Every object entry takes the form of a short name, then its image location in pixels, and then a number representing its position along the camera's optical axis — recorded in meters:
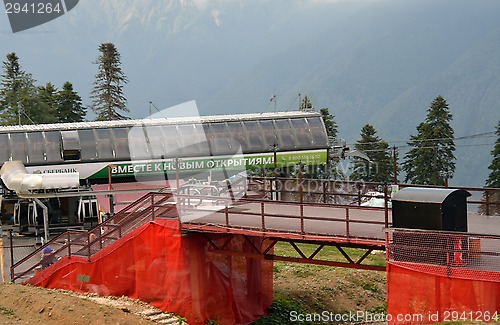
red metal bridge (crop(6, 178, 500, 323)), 18.94
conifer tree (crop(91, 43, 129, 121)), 83.94
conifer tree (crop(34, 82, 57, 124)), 79.38
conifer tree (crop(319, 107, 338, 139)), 74.62
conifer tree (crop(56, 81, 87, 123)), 80.12
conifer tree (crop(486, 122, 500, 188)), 67.31
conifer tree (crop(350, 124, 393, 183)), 73.56
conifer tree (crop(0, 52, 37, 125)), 82.69
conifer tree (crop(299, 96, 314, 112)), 71.18
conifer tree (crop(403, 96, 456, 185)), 69.25
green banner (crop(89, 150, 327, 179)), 49.25
